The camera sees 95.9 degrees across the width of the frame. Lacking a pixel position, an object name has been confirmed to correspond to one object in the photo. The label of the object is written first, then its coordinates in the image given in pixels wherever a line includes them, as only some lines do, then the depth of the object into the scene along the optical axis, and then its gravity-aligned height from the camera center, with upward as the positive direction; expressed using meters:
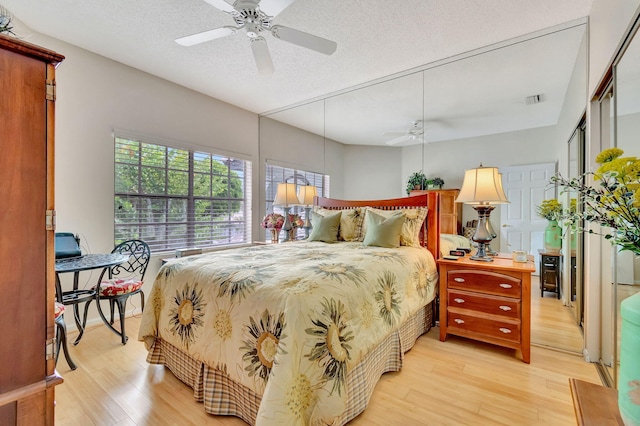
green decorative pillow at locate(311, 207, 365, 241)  3.26 -0.12
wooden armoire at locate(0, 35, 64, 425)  0.99 -0.08
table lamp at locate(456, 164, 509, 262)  2.49 +0.16
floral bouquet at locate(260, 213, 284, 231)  4.16 -0.13
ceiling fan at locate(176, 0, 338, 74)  1.90 +1.34
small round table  2.18 -0.41
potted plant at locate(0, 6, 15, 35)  1.10 +0.73
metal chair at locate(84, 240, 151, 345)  2.58 -0.67
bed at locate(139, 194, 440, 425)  1.32 -0.64
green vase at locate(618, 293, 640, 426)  0.67 -0.36
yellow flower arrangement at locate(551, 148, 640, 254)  0.72 +0.04
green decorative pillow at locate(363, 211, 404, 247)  2.75 -0.17
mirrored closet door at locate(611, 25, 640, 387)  1.40 +0.45
